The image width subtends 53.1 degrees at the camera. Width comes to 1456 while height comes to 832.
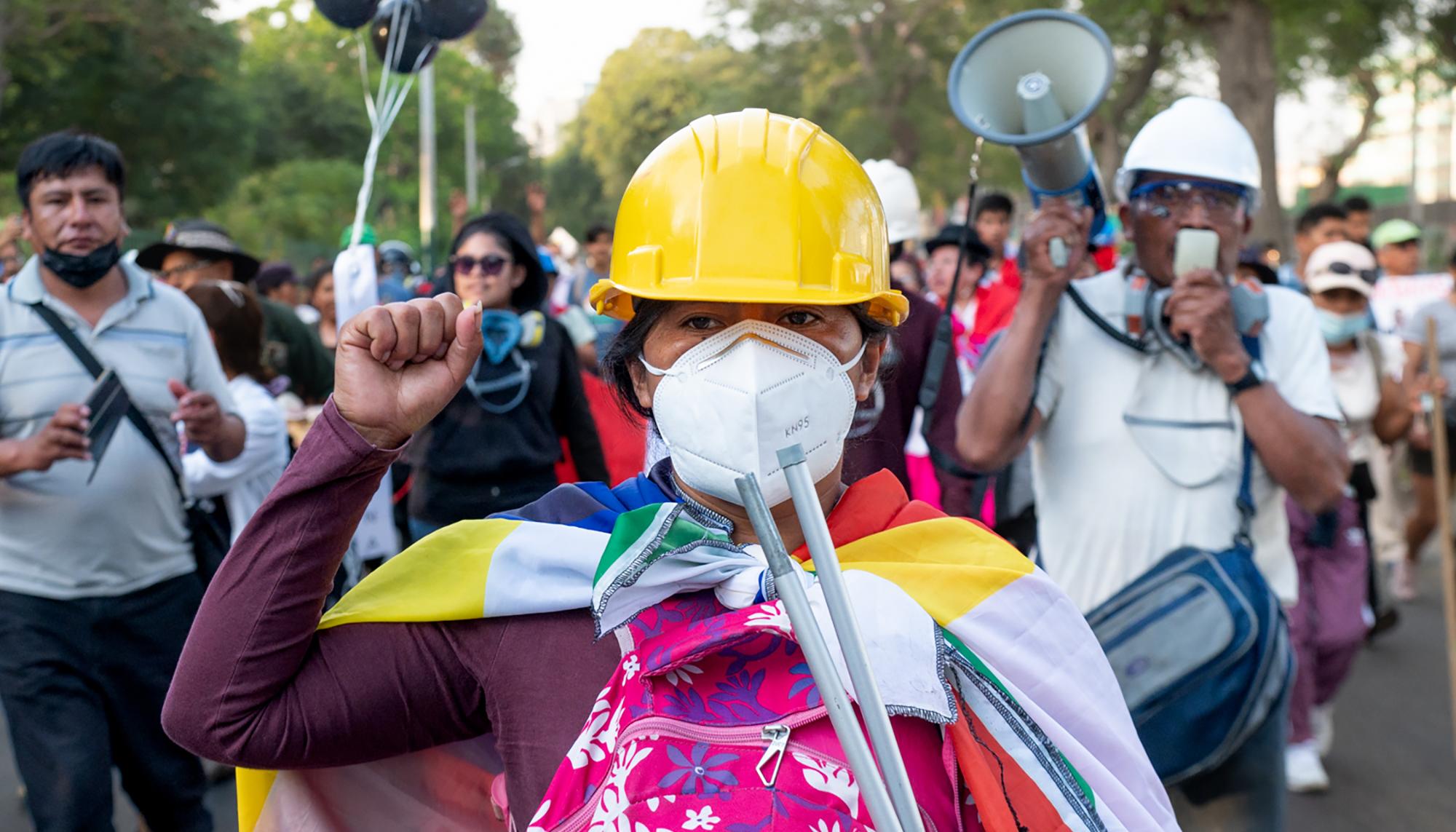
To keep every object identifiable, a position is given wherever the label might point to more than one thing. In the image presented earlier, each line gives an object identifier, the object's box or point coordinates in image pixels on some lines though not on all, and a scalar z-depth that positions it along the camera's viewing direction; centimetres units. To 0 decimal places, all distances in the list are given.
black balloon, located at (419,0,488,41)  364
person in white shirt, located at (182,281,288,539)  469
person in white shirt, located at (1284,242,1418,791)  565
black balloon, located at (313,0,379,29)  340
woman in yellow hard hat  173
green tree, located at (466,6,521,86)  7032
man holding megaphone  308
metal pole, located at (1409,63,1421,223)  3314
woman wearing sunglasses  500
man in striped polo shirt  377
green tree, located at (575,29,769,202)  6228
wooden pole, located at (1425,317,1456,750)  623
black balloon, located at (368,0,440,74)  363
